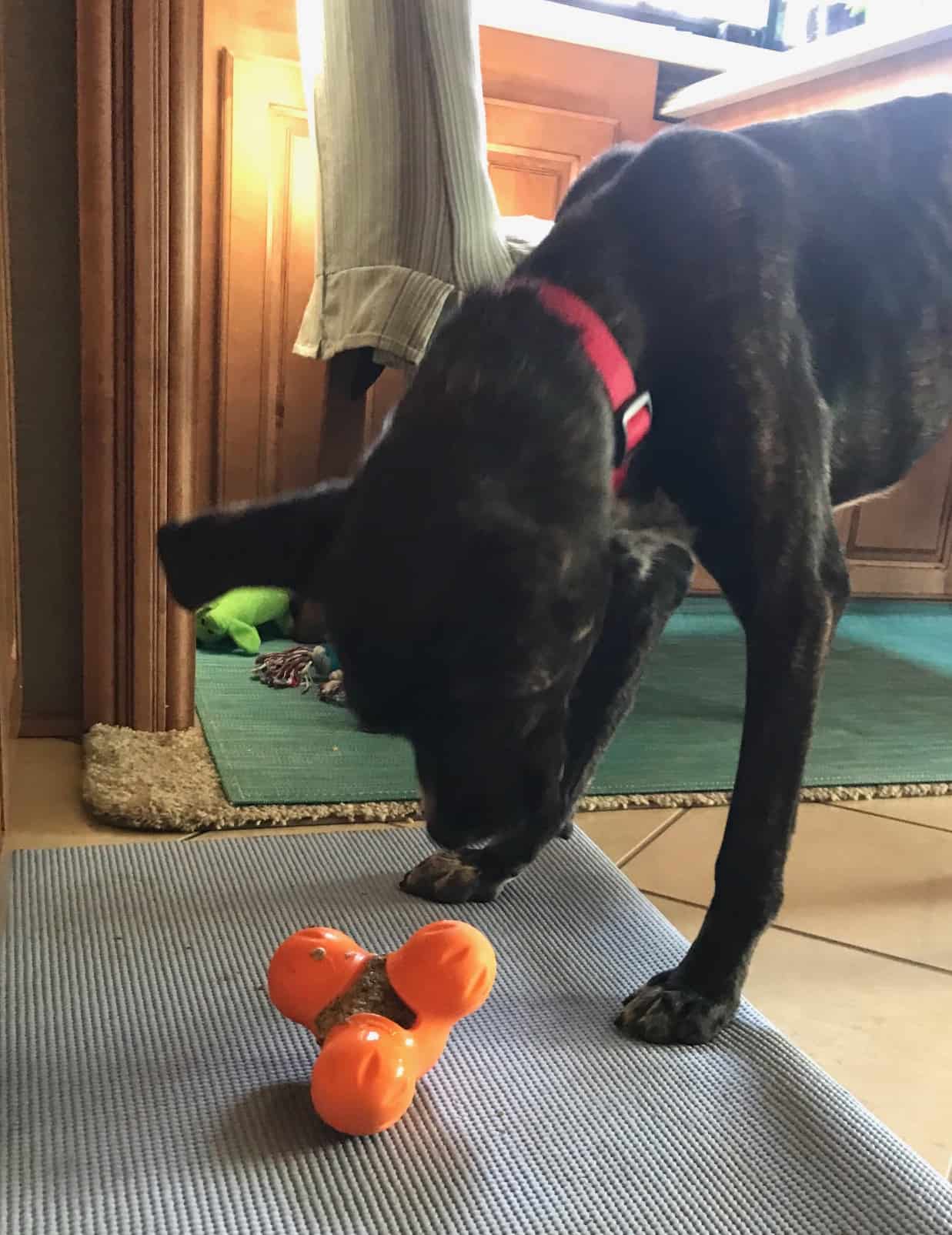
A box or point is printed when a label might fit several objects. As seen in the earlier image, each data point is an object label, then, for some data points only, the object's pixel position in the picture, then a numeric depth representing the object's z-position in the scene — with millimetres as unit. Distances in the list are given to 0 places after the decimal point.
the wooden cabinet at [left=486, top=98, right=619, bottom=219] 2873
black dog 868
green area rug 1687
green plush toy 2344
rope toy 2133
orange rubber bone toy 866
